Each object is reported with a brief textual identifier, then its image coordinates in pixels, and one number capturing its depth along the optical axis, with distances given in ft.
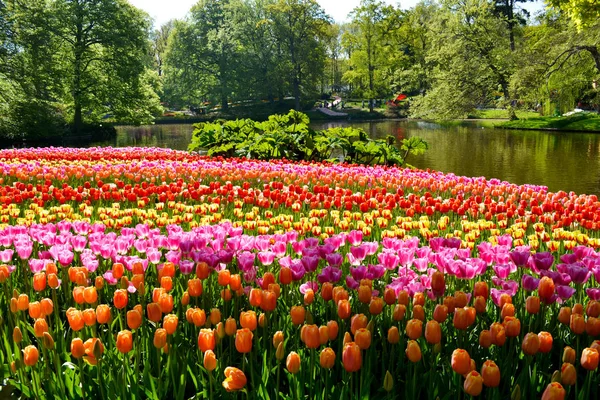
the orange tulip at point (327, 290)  7.99
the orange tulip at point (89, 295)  7.58
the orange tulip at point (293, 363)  6.00
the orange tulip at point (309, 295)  7.93
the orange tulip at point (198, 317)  6.96
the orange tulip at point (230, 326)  6.90
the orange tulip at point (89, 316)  6.95
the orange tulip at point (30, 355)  6.32
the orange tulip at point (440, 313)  7.30
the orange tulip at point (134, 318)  6.81
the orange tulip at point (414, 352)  6.27
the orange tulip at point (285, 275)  8.39
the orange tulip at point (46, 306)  7.20
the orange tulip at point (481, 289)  8.08
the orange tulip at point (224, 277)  8.46
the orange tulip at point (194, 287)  7.98
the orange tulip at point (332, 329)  6.73
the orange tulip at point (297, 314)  7.12
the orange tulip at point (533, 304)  7.58
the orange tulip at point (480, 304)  7.82
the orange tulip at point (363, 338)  6.37
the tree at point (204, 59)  184.44
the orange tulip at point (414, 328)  6.77
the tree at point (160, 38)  262.88
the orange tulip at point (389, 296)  8.07
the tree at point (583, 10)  55.16
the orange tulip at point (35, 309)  7.03
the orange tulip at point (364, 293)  7.81
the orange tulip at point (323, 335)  6.49
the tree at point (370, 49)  194.70
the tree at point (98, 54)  112.06
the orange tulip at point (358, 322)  6.88
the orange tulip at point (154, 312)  7.13
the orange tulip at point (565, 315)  7.50
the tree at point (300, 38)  188.55
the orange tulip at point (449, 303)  7.61
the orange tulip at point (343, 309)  7.29
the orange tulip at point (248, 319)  6.80
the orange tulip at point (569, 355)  6.34
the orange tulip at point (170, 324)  6.68
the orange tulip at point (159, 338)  6.70
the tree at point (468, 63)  113.09
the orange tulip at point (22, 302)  7.58
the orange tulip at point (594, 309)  7.30
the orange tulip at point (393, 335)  7.06
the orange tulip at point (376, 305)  7.57
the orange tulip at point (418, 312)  7.38
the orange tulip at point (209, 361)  6.05
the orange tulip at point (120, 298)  7.61
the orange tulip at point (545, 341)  6.55
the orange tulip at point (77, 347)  6.38
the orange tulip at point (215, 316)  7.32
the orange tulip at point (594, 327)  7.04
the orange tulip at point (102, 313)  7.04
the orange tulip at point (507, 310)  7.27
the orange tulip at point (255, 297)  7.59
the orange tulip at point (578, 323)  6.95
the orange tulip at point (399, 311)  7.68
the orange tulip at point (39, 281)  8.14
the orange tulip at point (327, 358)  6.02
